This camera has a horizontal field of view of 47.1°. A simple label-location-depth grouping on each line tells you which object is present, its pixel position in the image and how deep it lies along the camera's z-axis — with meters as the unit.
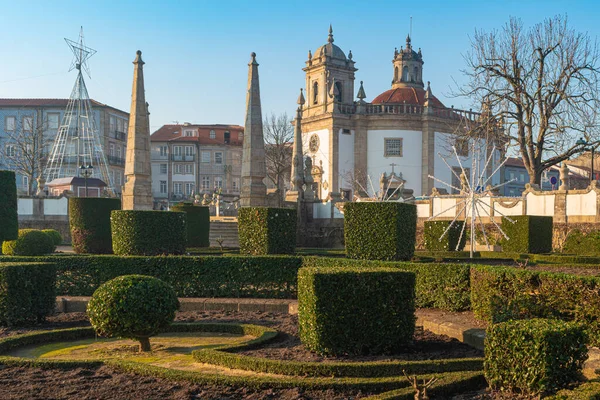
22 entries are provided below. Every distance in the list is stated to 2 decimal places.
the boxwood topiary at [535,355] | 5.78
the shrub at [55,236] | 22.46
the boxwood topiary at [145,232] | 15.45
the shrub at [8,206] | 17.06
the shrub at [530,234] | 20.44
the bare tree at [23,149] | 48.95
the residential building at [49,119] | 61.58
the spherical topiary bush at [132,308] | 8.45
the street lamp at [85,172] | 37.61
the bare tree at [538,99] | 28.06
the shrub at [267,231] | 15.91
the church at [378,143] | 52.59
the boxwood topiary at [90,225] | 19.47
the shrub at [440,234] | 21.50
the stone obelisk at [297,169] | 31.34
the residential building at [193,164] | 72.50
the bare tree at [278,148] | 54.19
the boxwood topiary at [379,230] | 13.74
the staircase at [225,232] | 30.05
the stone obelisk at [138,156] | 19.19
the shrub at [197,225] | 24.61
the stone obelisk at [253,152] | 18.86
